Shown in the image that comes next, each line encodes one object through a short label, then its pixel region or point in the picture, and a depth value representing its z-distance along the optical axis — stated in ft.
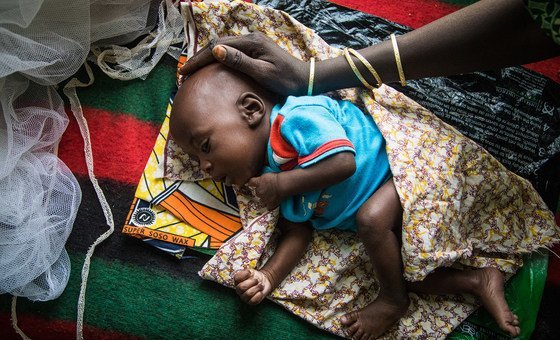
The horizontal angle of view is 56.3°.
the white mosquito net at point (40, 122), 3.85
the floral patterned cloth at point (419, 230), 3.91
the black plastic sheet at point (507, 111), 4.62
